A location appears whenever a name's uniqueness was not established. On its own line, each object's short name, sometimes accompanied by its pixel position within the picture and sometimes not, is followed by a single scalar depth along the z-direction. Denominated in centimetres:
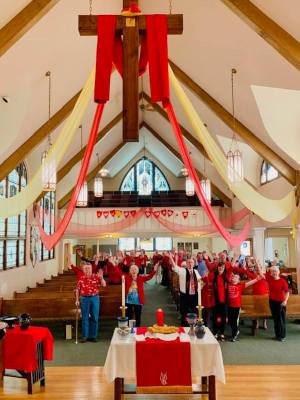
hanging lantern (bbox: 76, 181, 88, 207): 867
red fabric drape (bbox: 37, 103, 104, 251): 399
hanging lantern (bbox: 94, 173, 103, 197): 1043
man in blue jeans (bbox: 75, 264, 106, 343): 670
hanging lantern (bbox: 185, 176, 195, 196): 1001
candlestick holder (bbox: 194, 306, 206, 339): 407
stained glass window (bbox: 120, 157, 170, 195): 1831
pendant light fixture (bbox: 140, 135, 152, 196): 1714
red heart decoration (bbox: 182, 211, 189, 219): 1445
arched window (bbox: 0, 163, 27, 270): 873
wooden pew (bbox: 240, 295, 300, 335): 734
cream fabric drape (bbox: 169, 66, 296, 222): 433
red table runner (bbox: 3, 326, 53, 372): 446
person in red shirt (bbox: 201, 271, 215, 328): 696
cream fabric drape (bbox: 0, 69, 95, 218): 426
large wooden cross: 272
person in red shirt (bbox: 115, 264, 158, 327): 654
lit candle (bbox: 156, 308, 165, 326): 436
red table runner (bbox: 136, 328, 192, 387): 381
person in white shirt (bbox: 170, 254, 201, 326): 701
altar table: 381
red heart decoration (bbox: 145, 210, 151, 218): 1437
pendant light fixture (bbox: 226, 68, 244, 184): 539
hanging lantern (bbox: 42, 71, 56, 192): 499
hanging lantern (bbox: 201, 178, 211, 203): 936
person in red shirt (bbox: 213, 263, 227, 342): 679
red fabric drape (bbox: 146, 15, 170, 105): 286
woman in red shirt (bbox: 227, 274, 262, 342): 665
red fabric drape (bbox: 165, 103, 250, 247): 407
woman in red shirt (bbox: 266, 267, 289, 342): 671
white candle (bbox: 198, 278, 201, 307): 430
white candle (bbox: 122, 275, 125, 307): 427
